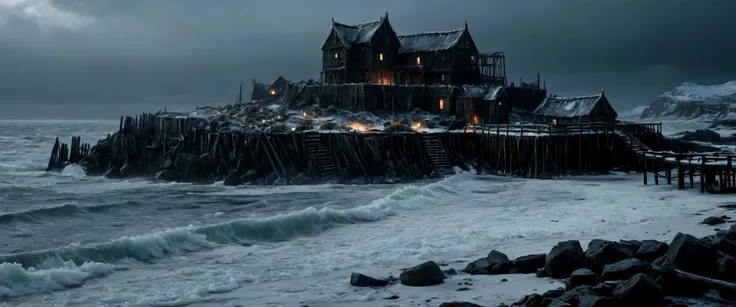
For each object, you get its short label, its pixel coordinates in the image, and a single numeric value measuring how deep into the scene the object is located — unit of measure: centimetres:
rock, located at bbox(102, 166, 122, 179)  5200
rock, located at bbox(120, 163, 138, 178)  5175
